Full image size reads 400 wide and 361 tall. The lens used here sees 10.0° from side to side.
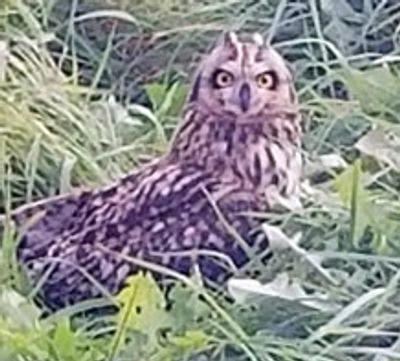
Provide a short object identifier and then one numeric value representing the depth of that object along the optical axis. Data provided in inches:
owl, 142.7
